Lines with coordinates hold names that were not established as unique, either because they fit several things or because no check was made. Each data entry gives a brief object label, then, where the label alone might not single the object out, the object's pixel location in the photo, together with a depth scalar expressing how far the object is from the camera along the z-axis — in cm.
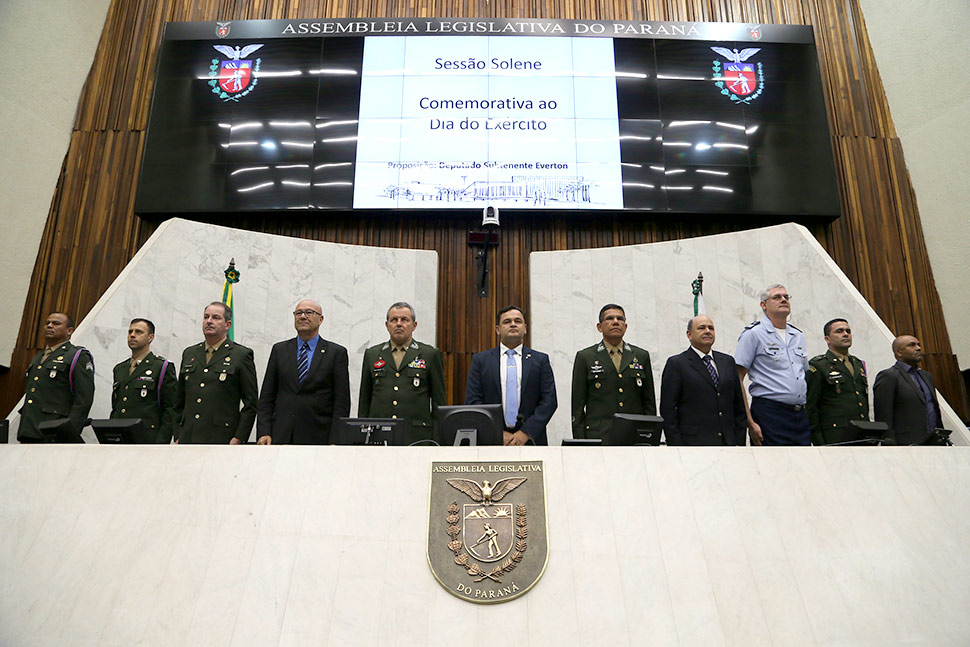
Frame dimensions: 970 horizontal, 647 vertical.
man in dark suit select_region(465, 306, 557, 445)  347
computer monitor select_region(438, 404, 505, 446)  252
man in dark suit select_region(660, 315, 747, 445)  310
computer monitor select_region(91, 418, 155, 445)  254
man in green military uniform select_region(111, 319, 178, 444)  371
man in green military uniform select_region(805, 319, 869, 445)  369
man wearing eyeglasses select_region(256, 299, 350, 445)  321
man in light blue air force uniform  339
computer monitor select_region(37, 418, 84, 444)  261
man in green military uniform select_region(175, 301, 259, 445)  324
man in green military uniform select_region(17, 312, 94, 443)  364
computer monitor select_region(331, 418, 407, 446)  250
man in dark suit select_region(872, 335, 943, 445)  368
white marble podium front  198
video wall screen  578
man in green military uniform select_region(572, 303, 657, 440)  335
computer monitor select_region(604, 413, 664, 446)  249
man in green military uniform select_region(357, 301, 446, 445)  325
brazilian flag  492
